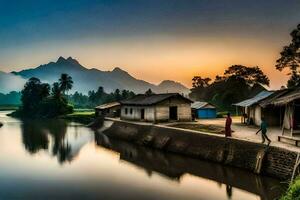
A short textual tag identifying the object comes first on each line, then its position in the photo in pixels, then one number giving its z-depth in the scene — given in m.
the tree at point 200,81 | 138.38
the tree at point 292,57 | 57.51
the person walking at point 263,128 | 27.02
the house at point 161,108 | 49.34
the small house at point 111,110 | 68.44
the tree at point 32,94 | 111.00
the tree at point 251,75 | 105.06
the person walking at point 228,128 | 30.53
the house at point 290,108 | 27.67
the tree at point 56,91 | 105.65
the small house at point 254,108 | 42.96
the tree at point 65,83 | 117.04
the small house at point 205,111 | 60.01
